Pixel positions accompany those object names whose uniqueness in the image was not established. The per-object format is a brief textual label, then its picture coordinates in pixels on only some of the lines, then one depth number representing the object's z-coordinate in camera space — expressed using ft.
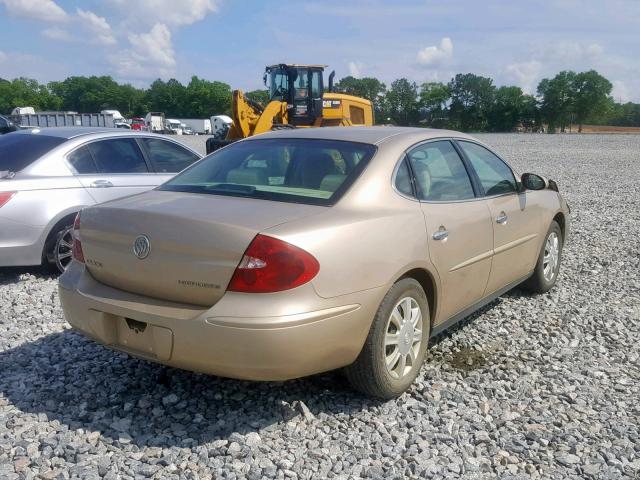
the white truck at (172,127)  236.82
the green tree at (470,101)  331.57
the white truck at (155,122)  222.63
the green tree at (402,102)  330.75
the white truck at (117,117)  237.86
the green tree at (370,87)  343.24
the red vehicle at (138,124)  201.87
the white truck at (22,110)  211.59
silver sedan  19.44
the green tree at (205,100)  405.80
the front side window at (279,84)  62.03
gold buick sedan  10.13
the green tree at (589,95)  337.93
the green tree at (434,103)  330.67
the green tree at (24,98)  426.10
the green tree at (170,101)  415.23
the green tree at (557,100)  328.90
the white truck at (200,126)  265.40
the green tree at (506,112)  325.01
